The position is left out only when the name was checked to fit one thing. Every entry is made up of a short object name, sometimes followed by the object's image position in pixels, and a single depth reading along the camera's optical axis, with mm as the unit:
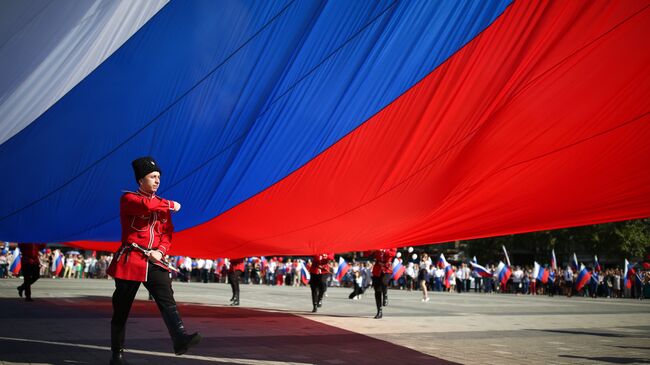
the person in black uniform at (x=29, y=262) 13859
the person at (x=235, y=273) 15070
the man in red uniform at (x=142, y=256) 5051
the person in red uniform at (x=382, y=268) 12542
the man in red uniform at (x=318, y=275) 13602
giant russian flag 5312
